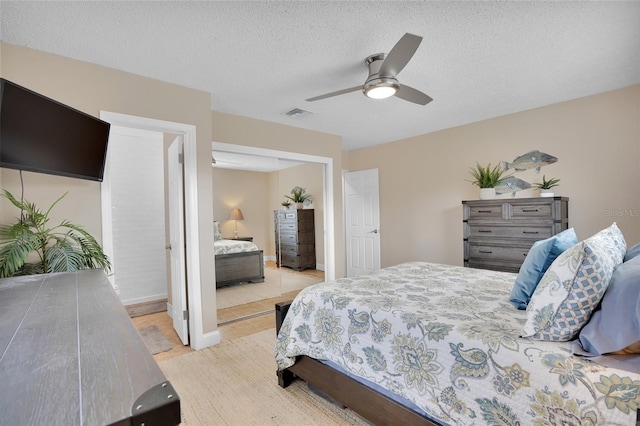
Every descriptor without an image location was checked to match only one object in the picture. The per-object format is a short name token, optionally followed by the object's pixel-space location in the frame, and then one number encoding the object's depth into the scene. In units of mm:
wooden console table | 479
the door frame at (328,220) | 4523
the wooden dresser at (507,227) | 3121
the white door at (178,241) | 2877
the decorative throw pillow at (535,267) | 1619
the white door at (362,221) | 5379
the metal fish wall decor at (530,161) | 3514
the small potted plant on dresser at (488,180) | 3656
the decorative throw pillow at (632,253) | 1598
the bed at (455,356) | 1058
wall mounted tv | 1579
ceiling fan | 1805
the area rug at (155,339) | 2863
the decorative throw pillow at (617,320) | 1055
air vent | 3465
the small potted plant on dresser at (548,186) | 3357
